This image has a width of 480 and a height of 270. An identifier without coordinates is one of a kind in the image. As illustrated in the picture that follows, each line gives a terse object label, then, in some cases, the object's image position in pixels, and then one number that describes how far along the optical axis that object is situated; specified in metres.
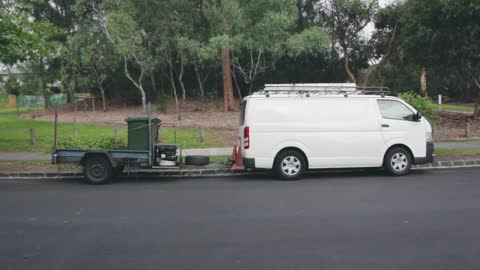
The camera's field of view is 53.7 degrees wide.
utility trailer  10.81
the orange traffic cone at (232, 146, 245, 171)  11.55
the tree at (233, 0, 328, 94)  22.78
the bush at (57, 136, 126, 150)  11.46
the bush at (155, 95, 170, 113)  30.75
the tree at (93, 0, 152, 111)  25.45
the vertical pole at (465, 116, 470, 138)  18.47
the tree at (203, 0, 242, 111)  22.15
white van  10.95
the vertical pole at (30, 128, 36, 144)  17.23
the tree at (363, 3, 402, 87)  32.12
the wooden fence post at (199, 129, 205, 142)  17.52
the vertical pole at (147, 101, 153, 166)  10.79
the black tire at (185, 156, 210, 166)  11.41
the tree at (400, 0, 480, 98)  20.39
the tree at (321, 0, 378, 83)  31.83
